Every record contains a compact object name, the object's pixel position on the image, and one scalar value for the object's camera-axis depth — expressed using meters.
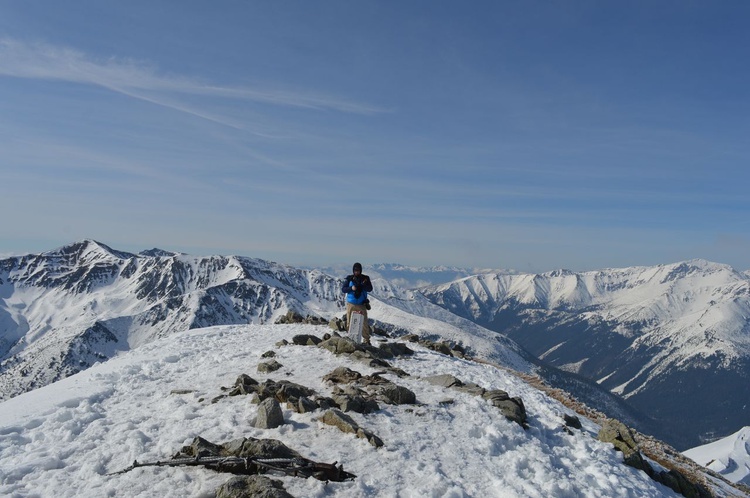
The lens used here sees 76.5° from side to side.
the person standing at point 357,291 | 25.80
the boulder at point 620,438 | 16.38
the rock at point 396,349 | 26.01
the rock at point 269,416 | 14.10
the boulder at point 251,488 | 10.01
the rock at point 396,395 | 17.00
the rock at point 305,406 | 15.18
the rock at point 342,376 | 19.53
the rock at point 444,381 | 19.86
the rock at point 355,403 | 15.53
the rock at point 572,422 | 18.09
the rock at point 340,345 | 24.32
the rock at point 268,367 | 21.16
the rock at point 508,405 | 16.72
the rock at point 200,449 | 11.81
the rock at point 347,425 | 13.44
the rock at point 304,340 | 27.39
